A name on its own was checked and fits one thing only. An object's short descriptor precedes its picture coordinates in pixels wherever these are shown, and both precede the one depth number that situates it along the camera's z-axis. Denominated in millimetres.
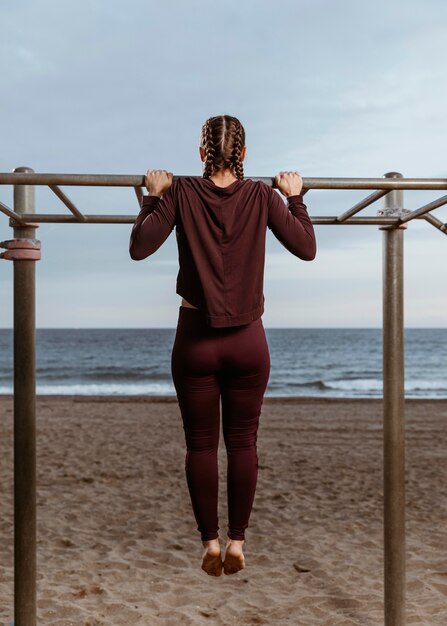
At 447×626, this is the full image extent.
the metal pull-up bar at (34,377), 2963
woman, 2049
